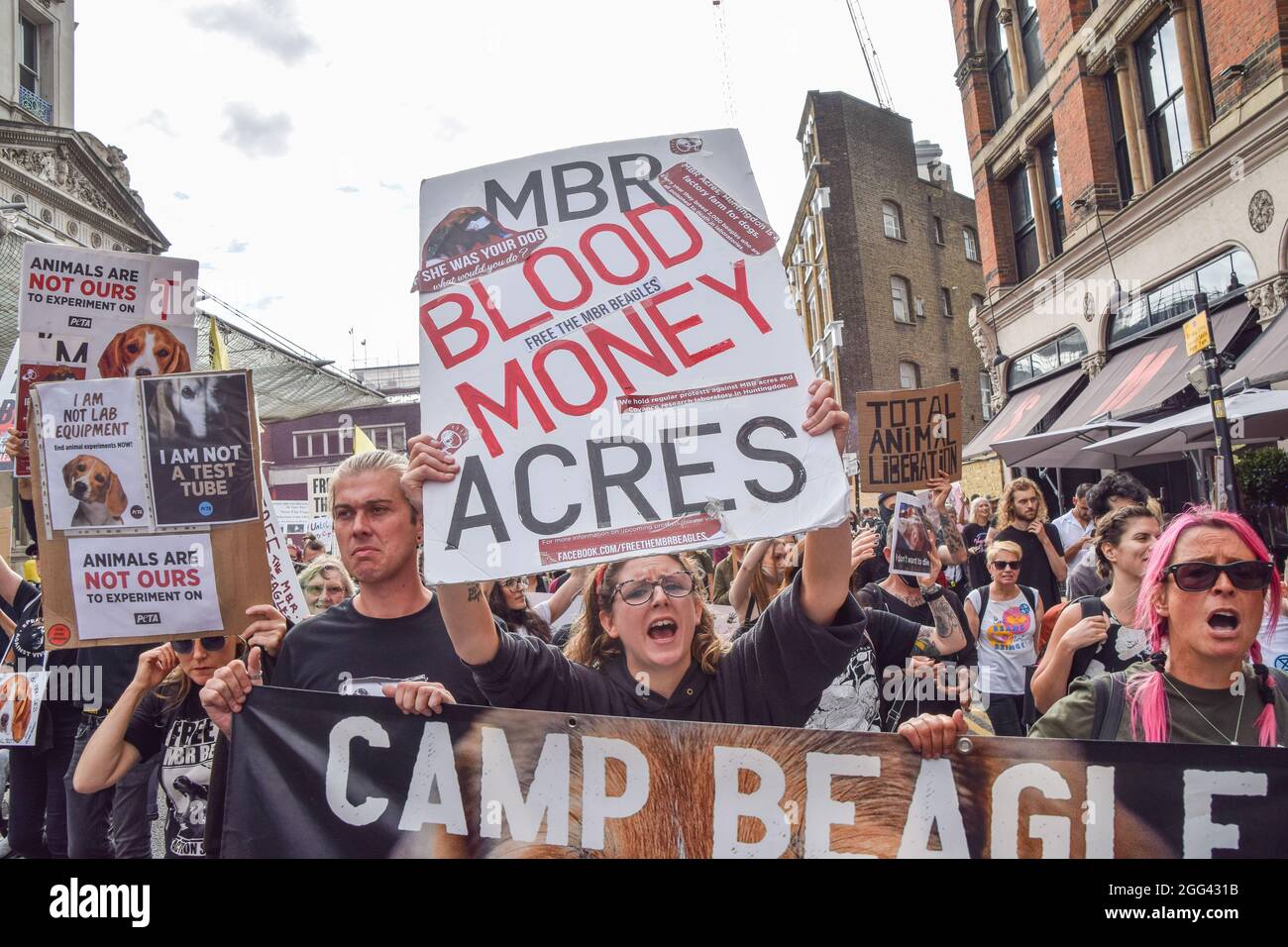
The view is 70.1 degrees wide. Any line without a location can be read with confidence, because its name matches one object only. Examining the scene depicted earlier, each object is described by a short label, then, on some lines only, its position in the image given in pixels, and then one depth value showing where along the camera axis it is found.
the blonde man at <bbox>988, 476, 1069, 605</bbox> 6.55
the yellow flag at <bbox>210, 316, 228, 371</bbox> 4.78
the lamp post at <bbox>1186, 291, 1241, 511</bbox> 5.45
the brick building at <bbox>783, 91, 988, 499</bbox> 35.97
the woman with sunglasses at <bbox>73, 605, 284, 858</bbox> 3.02
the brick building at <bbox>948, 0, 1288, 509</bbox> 12.21
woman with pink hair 2.33
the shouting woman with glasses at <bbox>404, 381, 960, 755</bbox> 2.46
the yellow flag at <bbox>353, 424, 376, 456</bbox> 8.23
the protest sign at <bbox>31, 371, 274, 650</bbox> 2.91
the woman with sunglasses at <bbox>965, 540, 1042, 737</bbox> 5.03
